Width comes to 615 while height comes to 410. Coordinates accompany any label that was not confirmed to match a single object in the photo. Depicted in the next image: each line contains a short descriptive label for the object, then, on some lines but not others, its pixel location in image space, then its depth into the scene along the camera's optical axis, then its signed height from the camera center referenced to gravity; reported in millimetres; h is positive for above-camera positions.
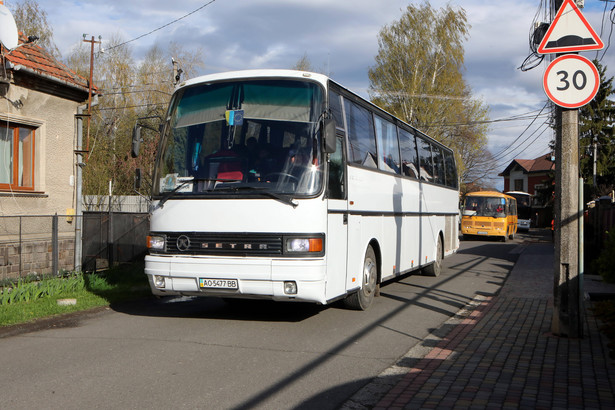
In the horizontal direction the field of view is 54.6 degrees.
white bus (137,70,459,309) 7402 +311
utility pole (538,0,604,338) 6957 +947
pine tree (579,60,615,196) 47469 +6926
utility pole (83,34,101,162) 36272 +10349
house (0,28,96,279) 11477 +1349
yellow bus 35906 +231
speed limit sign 6918 +1629
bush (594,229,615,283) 8516 -599
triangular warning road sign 7059 +2235
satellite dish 11469 +3599
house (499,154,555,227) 73000 +6677
